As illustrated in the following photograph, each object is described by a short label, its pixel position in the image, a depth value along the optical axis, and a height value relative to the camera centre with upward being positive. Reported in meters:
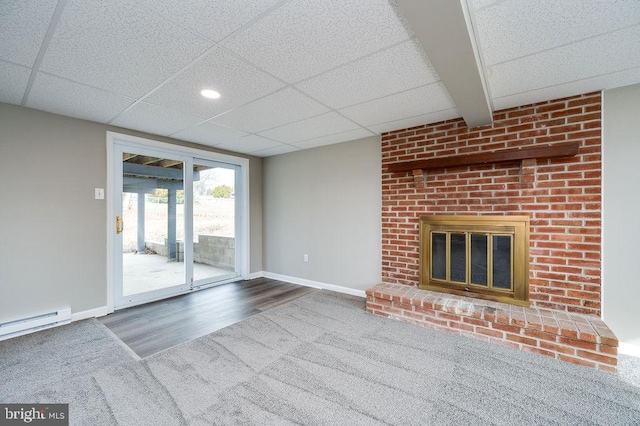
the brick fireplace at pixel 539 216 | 2.18 -0.05
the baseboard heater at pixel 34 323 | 2.45 -1.09
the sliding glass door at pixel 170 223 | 3.30 -0.15
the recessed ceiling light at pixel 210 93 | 2.28 +1.06
